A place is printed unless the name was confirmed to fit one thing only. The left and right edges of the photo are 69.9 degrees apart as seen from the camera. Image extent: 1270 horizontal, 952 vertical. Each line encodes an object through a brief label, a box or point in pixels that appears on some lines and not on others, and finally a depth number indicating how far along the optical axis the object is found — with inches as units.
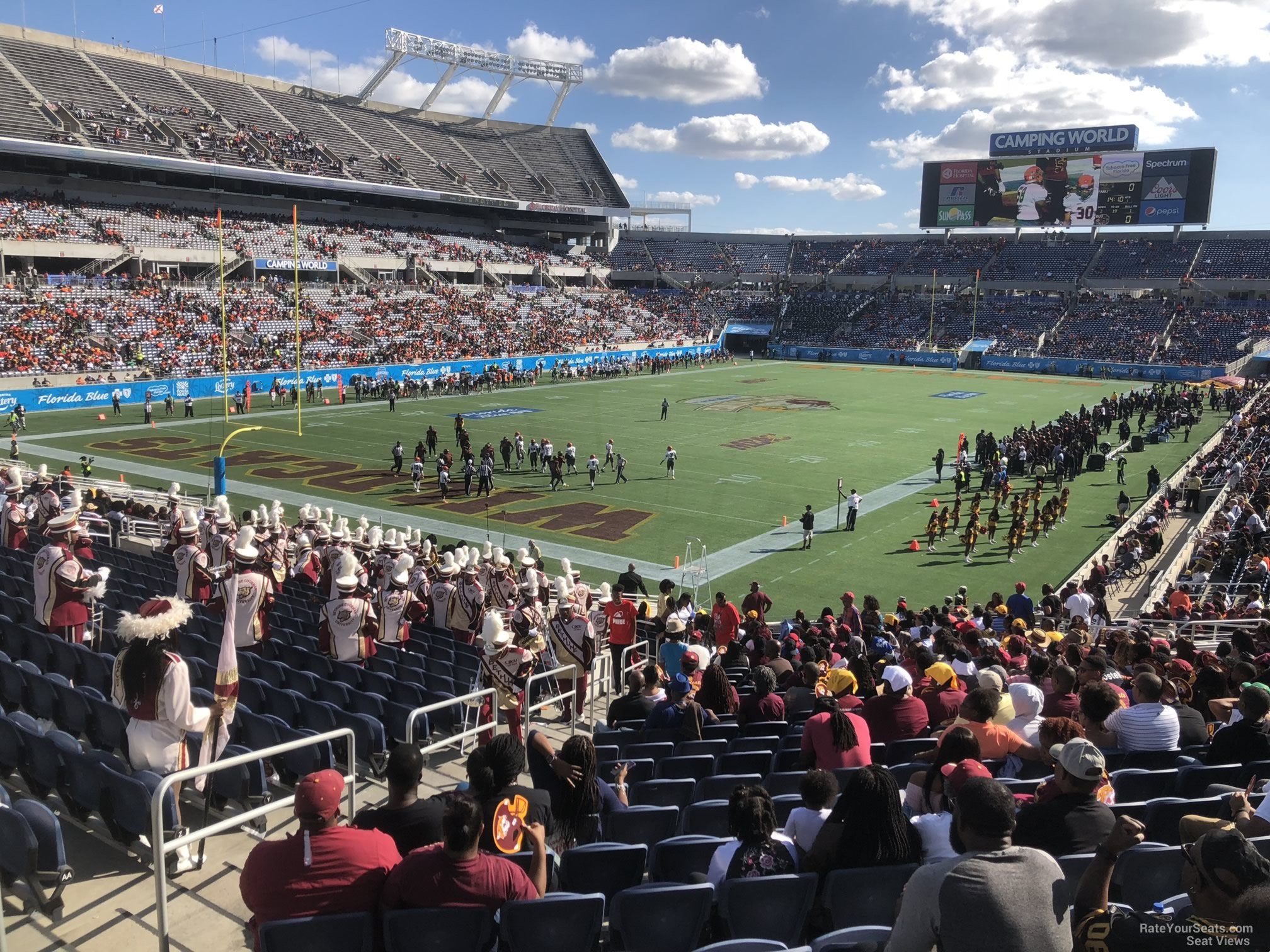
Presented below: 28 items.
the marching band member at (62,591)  355.6
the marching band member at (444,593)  459.2
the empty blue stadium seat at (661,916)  152.3
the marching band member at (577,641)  383.6
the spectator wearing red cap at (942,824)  166.6
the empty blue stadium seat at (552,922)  143.3
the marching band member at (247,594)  349.1
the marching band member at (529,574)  470.0
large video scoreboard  2965.1
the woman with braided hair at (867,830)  162.9
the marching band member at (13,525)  585.9
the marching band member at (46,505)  603.2
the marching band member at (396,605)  417.1
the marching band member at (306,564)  552.4
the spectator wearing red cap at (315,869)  145.6
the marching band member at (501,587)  474.6
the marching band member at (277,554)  469.1
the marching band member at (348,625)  367.9
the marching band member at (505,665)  289.4
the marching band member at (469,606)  447.5
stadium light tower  3314.5
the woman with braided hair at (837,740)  223.0
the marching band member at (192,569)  402.9
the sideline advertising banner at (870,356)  2962.6
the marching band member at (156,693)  218.4
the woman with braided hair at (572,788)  190.7
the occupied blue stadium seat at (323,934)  140.3
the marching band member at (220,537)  496.7
